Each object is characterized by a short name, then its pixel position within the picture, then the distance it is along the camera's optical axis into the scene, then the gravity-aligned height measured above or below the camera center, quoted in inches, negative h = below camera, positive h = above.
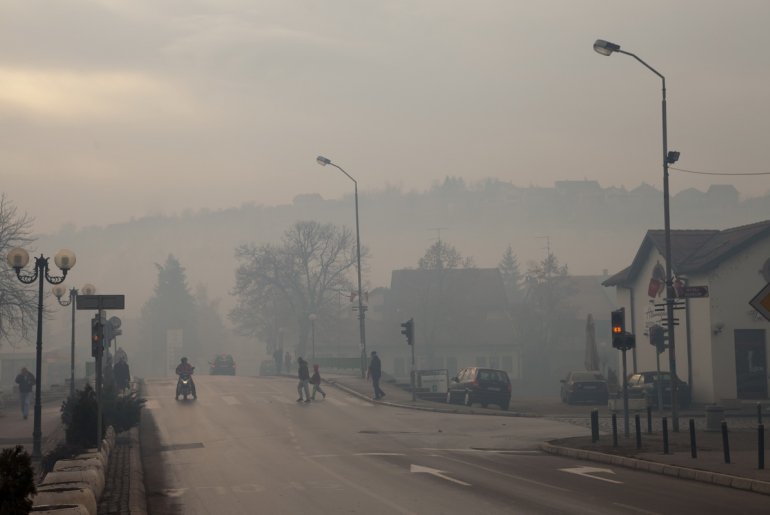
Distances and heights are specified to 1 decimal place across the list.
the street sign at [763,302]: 584.4 +22.1
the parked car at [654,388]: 1553.9 -72.1
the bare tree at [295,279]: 3491.6 +228.6
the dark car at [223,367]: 3191.4 -67.6
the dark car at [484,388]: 1584.6 -71.2
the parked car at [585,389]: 1739.7 -80.5
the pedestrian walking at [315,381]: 1575.9 -56.3
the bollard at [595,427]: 906.1 -76.5
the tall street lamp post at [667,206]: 1037.8 +141.4
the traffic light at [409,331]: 1595.7 +20.1
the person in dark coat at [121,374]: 1568.7 -43.0
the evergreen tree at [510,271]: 5846.5 +424.6
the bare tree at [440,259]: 3639.3 +303.7
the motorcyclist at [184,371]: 1556.3 -38.6
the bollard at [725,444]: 721.9 -74.2
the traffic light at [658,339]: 1296.8 +2.9
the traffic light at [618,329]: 940.6 +12.1
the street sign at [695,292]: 1080.8 +52.7
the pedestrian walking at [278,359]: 2941.4 -40.9
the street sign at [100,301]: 819.4 +37.0
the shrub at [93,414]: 784.3 -60.0
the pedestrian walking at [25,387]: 1326.3 -51.8
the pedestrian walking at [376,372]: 1582.2 -43.6
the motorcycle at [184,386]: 1571.1 -62.1
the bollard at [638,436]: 846.5 -79.7
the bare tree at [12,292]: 1866.4 +102.3
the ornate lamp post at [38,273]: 911.0 +79.2
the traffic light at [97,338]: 802.8 +7.0
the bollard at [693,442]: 771.9 -77.3
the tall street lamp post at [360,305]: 2011.6 +77.9
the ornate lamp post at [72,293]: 1384.4 +76.8
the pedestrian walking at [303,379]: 1546.5 -52.8
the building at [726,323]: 1614.2 +28.6
